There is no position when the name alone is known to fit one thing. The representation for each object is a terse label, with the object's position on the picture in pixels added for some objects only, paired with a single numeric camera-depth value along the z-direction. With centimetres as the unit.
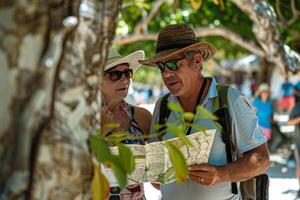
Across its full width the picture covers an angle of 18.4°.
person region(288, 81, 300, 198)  832
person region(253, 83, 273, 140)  1244
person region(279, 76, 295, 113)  1328
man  330
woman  368
